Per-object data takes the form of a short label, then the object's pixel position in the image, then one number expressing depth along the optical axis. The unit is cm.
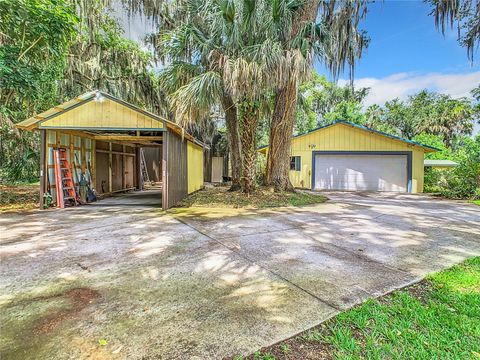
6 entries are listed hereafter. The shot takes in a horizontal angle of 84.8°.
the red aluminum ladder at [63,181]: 710
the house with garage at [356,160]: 1278
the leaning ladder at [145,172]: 1619
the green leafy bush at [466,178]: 1021
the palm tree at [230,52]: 666
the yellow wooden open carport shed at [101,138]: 680
